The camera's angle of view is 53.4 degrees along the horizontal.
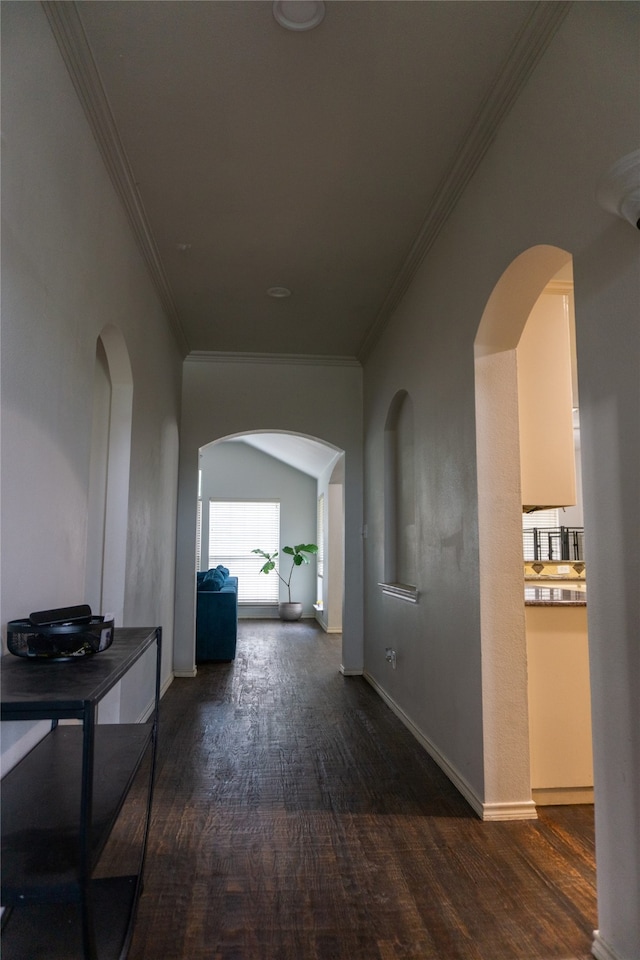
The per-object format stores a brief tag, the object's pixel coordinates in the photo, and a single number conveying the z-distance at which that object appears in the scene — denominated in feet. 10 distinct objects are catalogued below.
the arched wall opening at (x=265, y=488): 34.78
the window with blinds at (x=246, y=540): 35.17
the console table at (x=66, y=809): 4.35
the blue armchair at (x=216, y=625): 20.62
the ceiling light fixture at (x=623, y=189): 4.51
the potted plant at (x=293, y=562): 33.14
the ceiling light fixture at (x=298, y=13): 6.77
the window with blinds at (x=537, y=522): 27.63
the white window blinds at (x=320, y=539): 33.20
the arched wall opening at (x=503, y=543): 8.70
